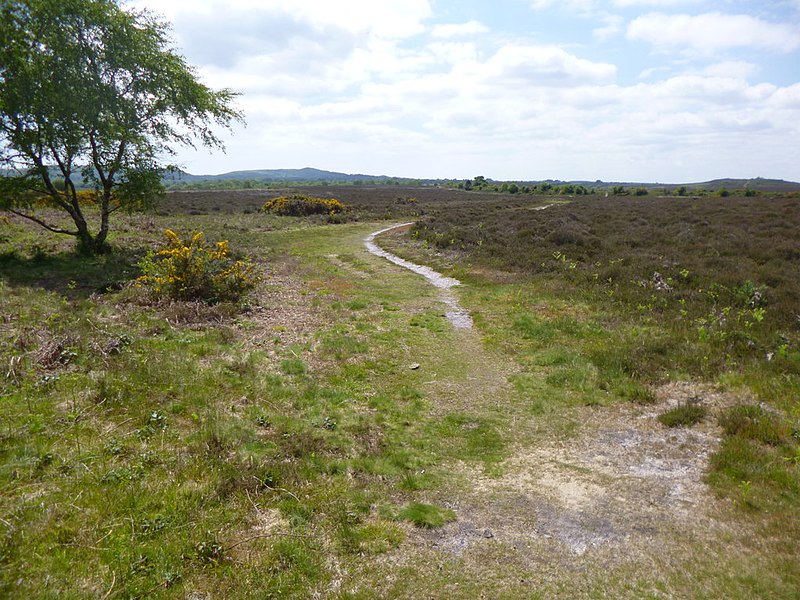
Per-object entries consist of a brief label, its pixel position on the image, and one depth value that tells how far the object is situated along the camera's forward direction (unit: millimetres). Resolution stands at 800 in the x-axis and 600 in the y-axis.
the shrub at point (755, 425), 7504
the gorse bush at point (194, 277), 14664
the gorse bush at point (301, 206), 52250
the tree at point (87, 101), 18094
